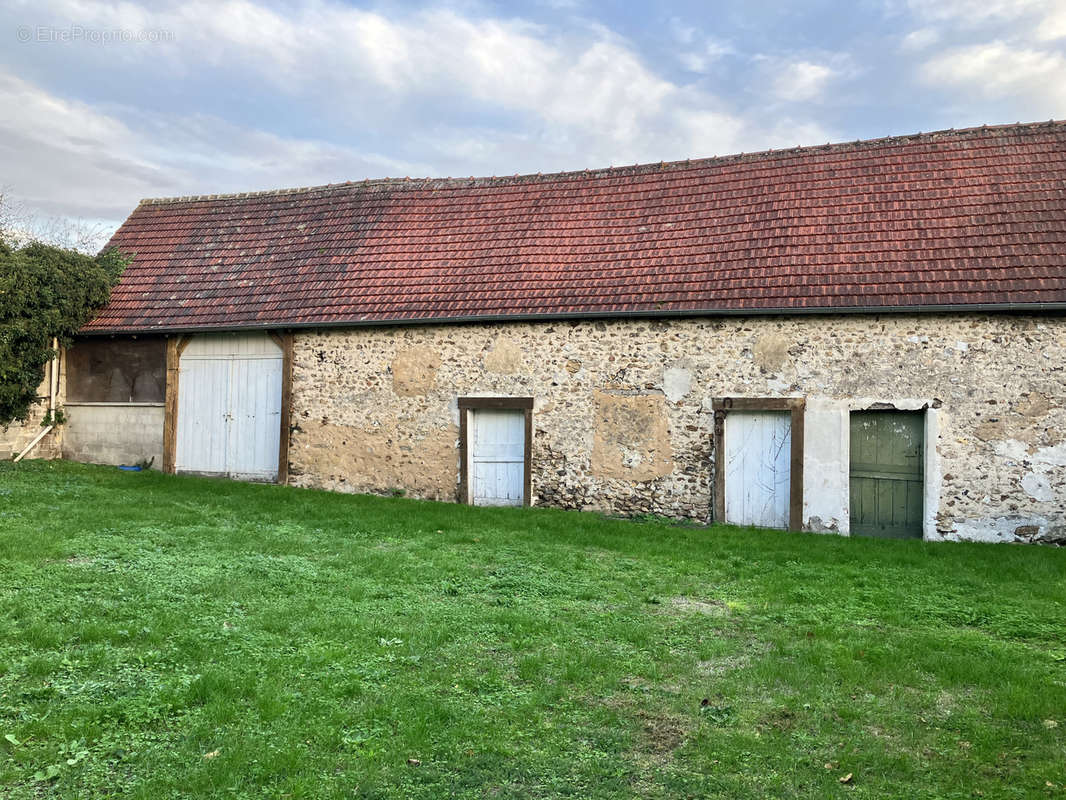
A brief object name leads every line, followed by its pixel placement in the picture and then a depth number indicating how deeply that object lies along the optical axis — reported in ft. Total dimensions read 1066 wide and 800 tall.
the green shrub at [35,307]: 44.57
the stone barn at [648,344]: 34.63
